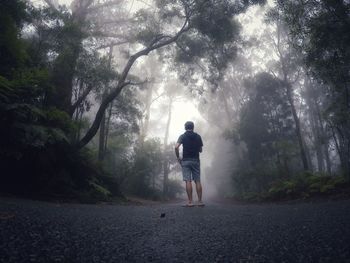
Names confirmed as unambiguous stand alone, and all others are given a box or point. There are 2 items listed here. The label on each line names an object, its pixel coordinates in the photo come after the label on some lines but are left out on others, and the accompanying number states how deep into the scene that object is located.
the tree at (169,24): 11.29
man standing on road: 7.02
